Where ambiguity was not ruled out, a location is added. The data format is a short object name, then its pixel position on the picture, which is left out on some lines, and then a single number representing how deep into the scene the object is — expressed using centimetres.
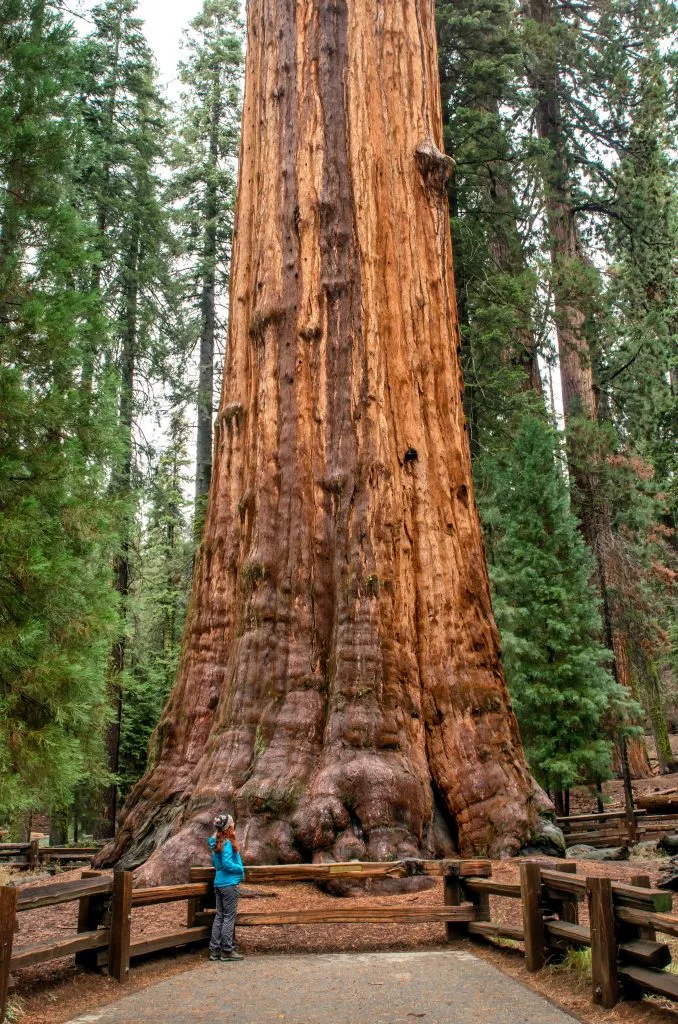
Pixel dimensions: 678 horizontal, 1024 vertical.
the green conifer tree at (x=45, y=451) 937
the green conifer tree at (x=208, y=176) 2409
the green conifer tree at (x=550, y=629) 1516
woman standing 641
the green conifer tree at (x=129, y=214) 2053
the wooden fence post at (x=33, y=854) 1584
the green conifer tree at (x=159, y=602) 2102
